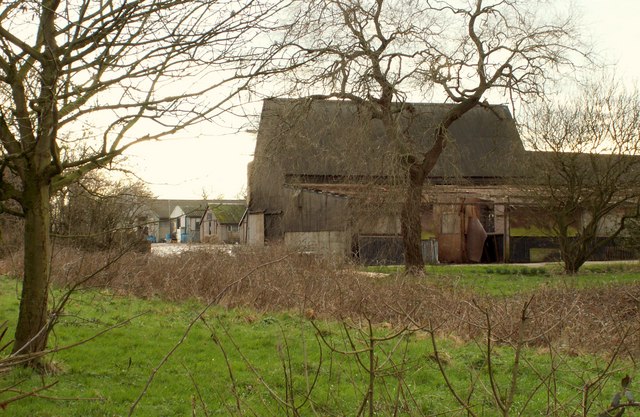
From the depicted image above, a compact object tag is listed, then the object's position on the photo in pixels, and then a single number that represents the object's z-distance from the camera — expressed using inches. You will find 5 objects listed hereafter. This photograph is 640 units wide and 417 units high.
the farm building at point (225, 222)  2011.7
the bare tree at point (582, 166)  888.9
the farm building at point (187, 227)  2608.3
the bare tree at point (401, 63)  833.5
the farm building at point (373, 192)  840.3
